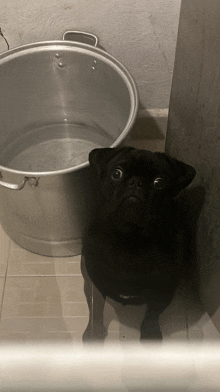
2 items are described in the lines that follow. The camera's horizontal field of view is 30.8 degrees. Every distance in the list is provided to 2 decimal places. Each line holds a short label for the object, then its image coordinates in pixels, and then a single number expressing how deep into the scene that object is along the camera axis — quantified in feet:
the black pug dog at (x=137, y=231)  2.52
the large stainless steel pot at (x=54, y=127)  3.13
